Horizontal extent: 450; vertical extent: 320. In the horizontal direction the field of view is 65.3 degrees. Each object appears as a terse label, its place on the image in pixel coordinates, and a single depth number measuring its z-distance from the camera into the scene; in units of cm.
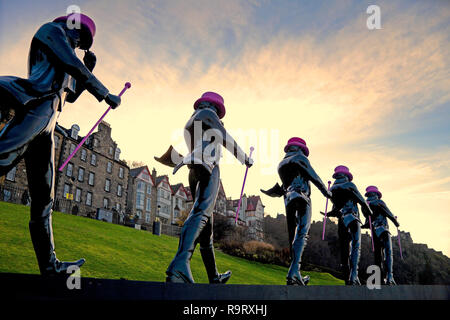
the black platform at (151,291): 214
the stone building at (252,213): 6694
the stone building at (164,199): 5753
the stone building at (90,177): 3600
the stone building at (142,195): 5309
